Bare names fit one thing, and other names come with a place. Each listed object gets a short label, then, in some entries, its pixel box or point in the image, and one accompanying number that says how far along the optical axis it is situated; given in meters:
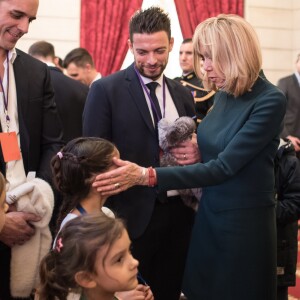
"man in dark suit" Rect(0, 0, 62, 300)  1.72
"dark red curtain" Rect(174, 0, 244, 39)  6.19
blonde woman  1.70
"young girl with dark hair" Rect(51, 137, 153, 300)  1.69
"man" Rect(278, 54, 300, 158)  4.72
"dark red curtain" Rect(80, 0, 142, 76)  5.82
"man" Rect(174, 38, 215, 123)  3.08
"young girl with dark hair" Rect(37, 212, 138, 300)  1.34
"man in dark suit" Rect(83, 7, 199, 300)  2.00
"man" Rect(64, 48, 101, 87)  4.15
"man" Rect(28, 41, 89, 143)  3.11
